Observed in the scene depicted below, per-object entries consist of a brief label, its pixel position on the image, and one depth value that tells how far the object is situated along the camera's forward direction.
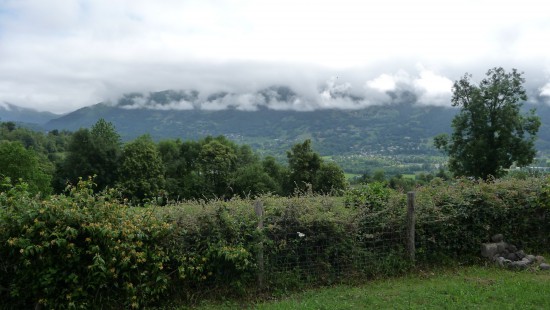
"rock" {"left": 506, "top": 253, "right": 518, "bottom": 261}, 9.37
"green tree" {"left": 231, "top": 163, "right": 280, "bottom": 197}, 55.41
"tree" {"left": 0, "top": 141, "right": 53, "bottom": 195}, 42.72
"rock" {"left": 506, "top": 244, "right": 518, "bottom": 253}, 9.68
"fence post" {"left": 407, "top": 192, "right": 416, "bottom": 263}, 8.91
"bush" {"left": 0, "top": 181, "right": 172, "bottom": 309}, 6.15
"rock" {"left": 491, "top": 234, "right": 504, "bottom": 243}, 9.74
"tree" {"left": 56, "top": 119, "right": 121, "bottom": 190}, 51.88
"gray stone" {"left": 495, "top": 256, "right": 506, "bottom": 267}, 9.05
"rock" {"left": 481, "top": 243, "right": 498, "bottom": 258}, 9.38
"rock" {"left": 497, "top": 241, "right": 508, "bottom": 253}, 9.51
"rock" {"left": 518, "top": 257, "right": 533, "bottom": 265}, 8.96
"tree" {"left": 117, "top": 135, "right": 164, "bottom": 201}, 50.81
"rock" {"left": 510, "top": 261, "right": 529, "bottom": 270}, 8.84
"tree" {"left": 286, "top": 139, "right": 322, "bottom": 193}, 46.50
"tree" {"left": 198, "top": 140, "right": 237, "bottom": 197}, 57.75
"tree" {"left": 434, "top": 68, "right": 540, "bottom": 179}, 39.28
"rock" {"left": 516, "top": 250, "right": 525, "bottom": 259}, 9.37
